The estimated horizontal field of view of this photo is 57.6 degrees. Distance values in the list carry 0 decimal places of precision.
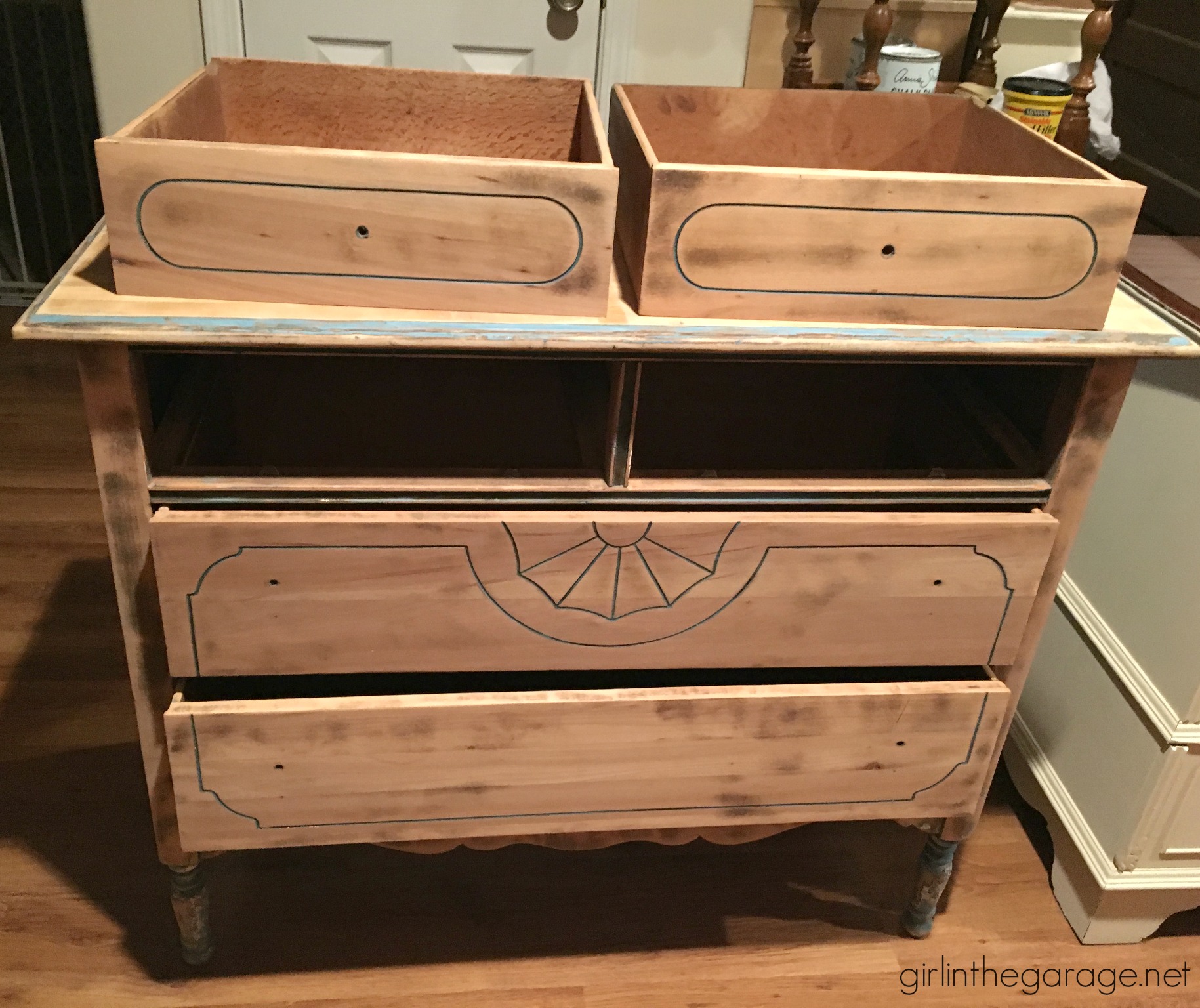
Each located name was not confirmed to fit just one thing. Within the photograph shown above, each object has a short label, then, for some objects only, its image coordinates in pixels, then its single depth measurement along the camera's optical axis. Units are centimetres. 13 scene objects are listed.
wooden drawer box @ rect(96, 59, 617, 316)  83
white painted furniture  124
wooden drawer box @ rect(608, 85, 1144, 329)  88
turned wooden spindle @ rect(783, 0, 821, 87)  149
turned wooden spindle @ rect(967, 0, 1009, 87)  154
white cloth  146
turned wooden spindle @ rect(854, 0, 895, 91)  130
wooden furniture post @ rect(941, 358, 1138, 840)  99
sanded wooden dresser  92
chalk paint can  138
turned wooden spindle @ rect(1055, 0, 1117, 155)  126
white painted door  195
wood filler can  127
